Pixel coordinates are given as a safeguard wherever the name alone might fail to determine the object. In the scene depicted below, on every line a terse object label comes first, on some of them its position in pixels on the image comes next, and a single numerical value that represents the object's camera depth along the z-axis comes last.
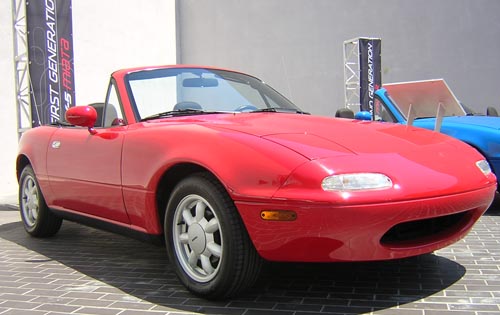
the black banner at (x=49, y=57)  7.07
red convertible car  2.46
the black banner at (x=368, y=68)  11.69
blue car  5.27
